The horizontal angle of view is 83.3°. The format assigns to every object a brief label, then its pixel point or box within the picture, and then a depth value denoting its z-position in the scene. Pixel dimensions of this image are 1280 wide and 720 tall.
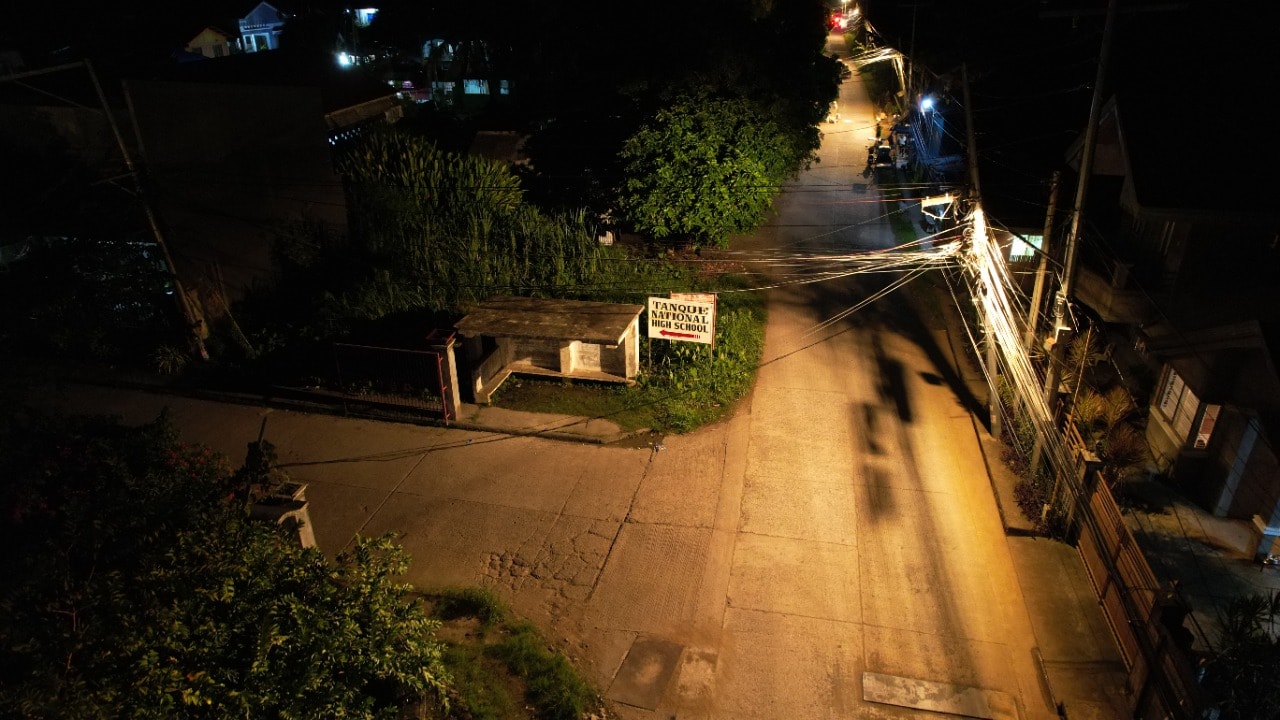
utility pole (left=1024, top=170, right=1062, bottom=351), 11.04
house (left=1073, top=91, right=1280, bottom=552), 10.68
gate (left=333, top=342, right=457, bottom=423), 14.22
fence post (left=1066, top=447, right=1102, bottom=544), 9.72
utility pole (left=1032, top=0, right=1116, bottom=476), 9.55
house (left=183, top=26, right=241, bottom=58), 40.34
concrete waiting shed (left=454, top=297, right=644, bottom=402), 14.26
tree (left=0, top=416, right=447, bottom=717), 4.92
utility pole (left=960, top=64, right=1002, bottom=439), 10.97
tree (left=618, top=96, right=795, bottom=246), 17.34
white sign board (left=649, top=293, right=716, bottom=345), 14.66
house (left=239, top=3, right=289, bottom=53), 43.94
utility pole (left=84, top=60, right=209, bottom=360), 13.55
